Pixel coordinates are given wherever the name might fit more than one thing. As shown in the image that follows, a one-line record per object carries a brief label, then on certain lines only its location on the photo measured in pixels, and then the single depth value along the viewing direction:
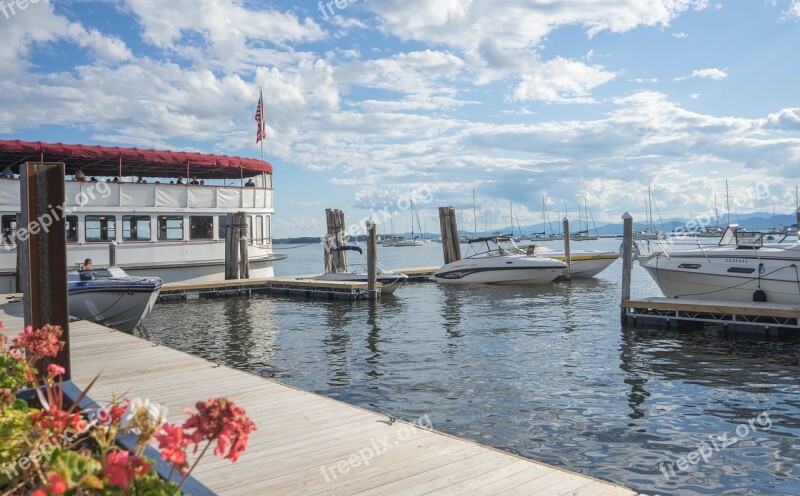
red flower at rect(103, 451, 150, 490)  2.27
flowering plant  2.25
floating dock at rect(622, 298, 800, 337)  15.12
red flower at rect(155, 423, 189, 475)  2.36
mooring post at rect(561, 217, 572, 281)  32.38
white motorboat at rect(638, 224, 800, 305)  16.53
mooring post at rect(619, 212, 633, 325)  18.09
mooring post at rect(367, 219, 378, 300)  24.44
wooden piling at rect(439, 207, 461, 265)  36.41
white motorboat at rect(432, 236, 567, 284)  30.81
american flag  31.20
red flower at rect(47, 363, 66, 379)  4.30
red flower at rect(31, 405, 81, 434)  2.96
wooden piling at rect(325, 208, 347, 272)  31.72
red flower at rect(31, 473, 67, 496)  1.98
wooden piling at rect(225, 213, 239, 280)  28.11
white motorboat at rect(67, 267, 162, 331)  16.80
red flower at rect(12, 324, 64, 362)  4.52
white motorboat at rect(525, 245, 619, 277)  33.41
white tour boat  24.30
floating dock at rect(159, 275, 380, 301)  25.53
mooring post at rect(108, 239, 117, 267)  24.05
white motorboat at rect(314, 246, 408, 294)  26.05
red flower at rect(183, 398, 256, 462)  2.42
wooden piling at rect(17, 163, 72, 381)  5.70
